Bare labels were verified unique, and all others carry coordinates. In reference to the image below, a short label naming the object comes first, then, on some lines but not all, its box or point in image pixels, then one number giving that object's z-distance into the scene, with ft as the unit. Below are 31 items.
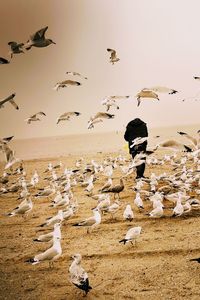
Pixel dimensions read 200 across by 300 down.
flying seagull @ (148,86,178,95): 24.27
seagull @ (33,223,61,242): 28.76
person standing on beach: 56.59
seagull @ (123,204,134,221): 34.30
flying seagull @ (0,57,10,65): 20.70
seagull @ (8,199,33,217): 37.52
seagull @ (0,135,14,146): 24.04
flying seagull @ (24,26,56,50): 19.94
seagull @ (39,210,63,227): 33.35
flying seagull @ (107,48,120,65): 28.02
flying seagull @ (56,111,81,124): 30.77
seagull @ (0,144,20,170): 24.07
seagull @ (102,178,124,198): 43.34
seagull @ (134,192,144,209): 37.24
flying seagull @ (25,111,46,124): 31.12
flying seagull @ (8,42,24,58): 20.73
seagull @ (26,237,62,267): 24.88
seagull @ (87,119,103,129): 30.58
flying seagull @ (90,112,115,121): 30.03
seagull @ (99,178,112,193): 46.40
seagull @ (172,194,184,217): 34.32
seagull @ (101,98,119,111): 31.37
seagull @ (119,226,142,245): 27.37
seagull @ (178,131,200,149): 23.79
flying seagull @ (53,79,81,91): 28.21
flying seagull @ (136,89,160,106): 26.29
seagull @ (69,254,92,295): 20.84
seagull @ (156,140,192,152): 21.97
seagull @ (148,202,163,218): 34.06
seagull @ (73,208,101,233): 31.40
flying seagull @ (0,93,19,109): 23.00
